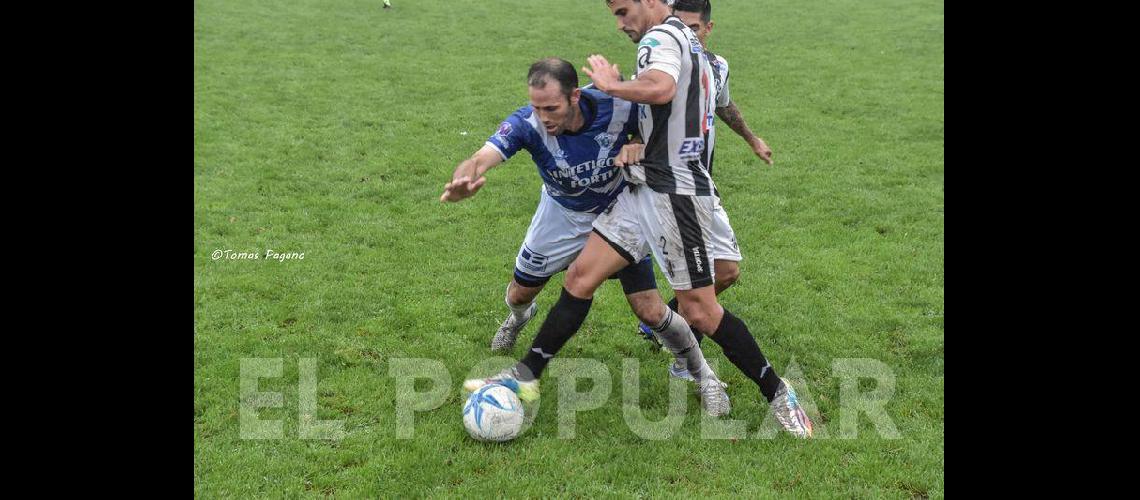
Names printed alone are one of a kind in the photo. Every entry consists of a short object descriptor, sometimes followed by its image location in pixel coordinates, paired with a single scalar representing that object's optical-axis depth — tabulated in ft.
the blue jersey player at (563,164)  36.19
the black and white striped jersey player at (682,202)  36.09
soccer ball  37.24
